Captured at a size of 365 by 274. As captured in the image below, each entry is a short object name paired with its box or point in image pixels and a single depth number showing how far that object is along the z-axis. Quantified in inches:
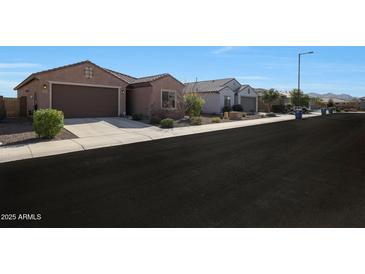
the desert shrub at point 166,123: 705.8
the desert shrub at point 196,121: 804.0
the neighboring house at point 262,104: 1700.3
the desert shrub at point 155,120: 776.9
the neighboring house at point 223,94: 1294.3
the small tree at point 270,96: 1612.1
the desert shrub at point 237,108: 1358.3
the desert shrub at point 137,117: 815.7
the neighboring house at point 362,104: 2802.7
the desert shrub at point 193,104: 922.7
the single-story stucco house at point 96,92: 730.8
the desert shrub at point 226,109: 1296.8
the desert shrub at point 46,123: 476.4
